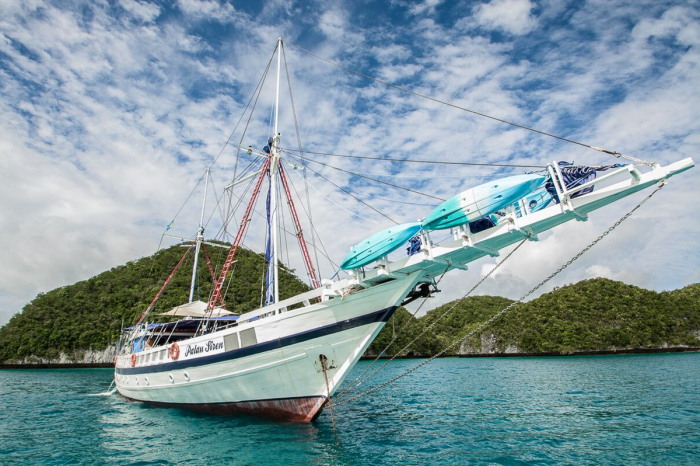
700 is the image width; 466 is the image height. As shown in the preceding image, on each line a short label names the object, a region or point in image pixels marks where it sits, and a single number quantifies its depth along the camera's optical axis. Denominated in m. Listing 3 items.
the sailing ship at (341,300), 9.48
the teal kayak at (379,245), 11.16
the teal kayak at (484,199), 9.29
